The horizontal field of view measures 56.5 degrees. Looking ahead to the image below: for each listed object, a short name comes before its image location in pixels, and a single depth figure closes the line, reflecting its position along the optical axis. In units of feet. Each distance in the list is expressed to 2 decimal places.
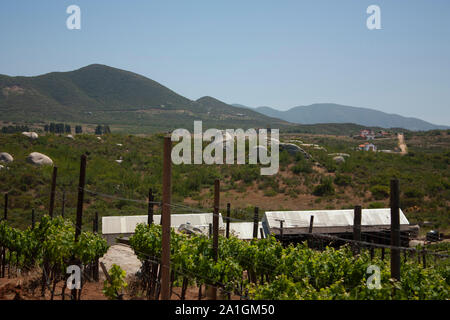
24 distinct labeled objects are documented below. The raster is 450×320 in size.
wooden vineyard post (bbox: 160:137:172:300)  29.68
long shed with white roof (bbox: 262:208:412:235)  81.76
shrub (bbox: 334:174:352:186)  145.69
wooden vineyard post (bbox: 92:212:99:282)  52.08
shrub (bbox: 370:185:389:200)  130.82
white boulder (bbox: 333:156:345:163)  175.01
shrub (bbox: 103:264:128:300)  34.04
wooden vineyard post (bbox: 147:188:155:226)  55.16
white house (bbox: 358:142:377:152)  239.46
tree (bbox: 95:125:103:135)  285.64
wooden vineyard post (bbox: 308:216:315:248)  76.97
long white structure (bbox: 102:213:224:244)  78.43
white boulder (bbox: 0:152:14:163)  146.62
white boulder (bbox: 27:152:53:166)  148.56
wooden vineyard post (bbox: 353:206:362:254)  41.22
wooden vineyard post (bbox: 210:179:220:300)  38.90
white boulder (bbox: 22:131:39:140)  178.42
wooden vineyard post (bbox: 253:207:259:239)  59.26
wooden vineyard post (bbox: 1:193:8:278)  52.80
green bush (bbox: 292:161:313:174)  161.17
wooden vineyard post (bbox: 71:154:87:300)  40.16
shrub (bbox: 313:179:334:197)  137.59
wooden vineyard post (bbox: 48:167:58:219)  49.52
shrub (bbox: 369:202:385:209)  118.52
